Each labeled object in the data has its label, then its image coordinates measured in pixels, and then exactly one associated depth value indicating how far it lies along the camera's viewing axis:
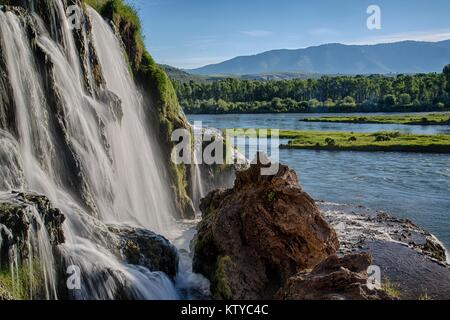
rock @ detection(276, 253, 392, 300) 11.72
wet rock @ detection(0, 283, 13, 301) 11.33
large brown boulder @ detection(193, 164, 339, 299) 17.06
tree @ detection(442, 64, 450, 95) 177.00
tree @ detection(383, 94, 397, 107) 169.12
